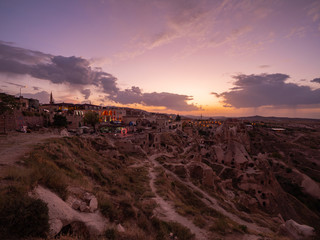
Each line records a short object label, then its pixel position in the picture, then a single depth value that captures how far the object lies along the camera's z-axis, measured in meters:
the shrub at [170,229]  8.50
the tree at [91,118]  46.63
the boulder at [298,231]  10.64
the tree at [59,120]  40.41
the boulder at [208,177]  24.95
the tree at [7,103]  21.38
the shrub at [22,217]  4.33
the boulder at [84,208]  7.04
